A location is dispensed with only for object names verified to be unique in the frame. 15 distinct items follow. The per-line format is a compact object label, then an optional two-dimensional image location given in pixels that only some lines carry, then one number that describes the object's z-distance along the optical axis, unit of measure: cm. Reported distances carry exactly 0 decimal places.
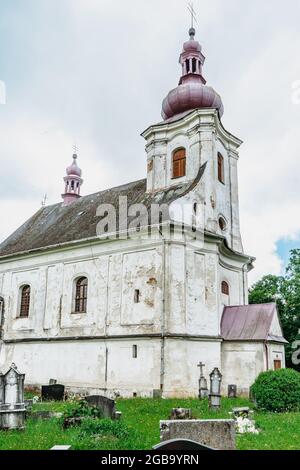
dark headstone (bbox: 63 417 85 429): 1009
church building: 1883
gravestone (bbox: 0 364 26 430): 1038
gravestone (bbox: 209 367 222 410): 1468
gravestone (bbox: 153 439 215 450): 566
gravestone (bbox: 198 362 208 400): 1755
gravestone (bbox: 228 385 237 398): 1838
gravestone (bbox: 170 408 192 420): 1136
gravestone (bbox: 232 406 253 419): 1116
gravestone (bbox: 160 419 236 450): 757
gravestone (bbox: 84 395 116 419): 1141
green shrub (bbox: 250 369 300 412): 1397
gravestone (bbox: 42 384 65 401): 1788
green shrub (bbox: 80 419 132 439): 880
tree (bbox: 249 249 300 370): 2800
